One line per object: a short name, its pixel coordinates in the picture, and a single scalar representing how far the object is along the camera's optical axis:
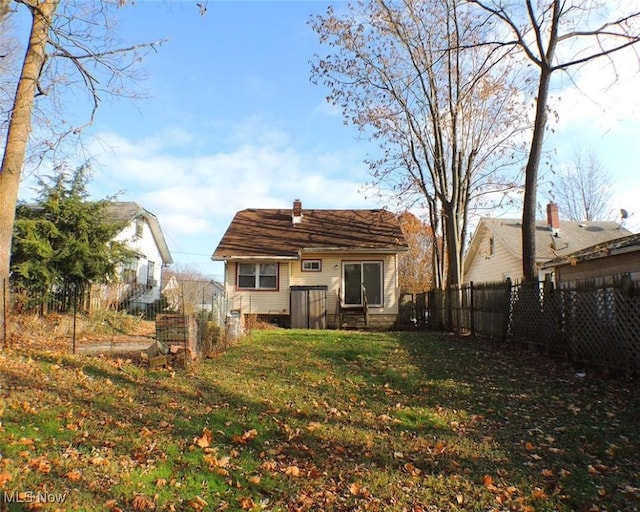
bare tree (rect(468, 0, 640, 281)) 11.93
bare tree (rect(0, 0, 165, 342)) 9.66
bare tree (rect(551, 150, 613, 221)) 40.72
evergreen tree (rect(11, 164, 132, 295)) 12.75
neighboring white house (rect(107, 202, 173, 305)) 22.21
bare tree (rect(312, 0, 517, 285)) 17.11
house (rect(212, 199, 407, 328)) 19.92
